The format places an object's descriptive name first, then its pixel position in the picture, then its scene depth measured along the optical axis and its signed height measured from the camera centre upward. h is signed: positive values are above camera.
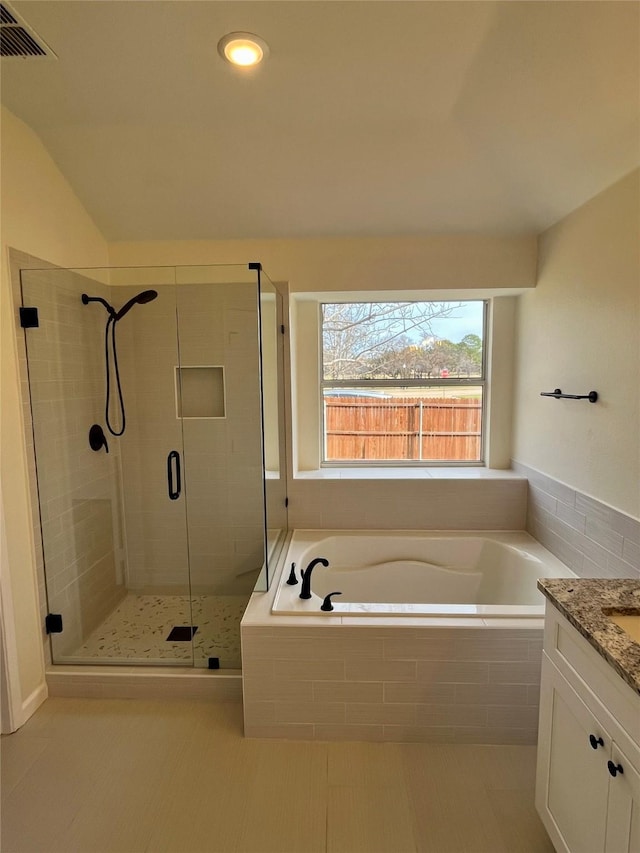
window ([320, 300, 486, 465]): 3.09 +0.01
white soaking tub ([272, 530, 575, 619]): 2.48 -1.10
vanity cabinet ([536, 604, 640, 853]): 0.96 -0.94
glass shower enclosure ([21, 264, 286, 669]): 2.31 -0.45
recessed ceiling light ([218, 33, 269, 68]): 1.53 +1.22
